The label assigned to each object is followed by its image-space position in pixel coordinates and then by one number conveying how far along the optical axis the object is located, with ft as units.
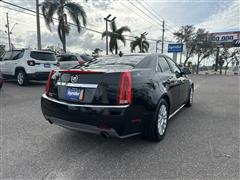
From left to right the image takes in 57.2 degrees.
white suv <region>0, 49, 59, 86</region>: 32.45
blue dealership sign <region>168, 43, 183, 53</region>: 110.52
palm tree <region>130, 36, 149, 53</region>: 136.98
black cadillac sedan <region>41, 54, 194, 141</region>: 9.71
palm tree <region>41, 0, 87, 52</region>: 66.39
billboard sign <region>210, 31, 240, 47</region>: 165.78
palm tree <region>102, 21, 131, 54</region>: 103.40
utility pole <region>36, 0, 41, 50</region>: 53.51
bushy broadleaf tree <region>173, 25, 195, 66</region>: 137.28
